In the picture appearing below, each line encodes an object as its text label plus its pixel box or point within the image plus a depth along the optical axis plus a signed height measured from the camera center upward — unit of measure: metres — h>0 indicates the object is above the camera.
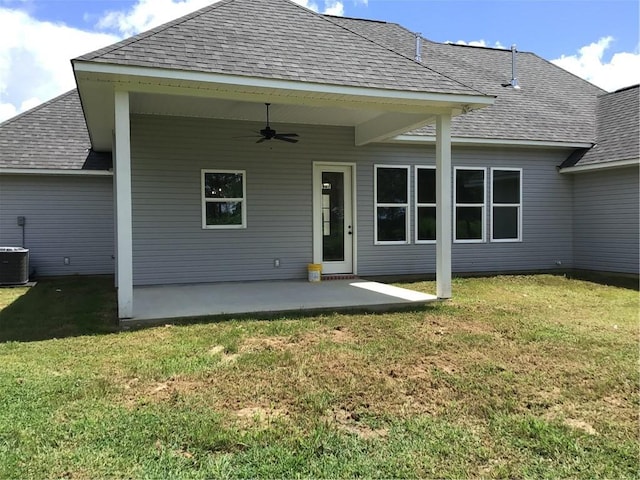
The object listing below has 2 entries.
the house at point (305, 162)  6.27 +1.18
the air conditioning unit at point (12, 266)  9.88 -0.88
